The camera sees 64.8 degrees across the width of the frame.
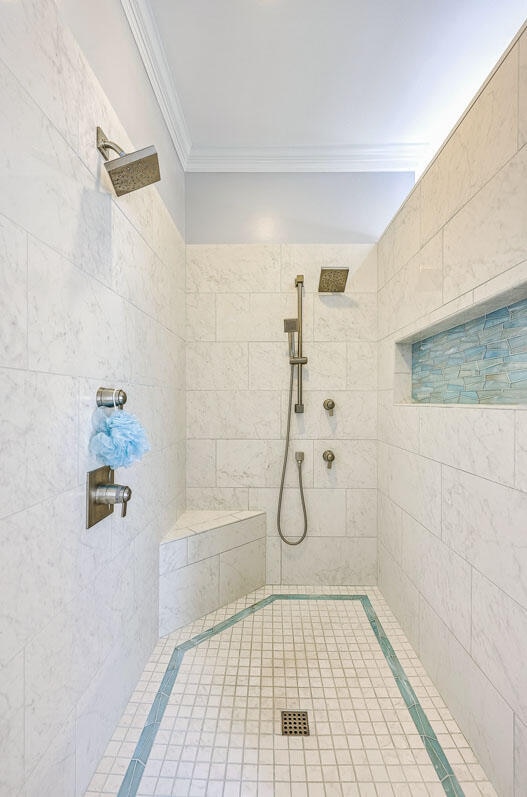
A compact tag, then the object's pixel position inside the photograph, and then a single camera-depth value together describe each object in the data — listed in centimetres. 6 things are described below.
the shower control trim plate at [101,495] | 124
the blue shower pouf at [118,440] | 124
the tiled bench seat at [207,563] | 205
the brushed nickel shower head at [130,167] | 131
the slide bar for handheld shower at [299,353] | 246
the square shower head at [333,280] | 238
